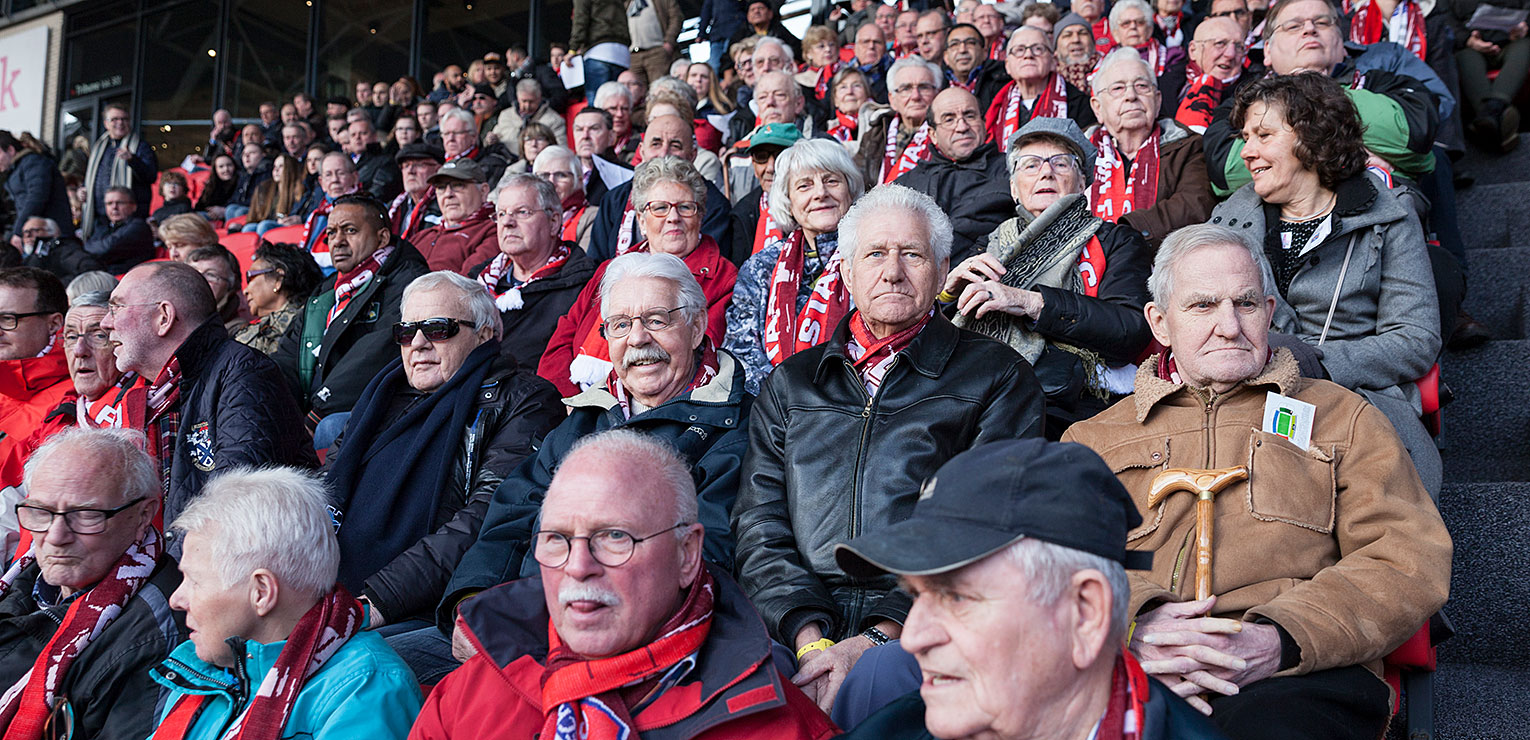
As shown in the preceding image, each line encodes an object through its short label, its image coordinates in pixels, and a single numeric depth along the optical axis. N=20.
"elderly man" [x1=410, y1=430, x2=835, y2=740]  1.82
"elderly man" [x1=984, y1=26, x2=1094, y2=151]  5.47
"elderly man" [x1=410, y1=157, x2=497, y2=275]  5.93
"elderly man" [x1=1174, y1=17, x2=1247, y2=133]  5.04
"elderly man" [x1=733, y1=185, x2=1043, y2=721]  2.37
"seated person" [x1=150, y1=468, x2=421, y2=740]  2.13
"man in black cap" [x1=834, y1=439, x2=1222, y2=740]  1.35
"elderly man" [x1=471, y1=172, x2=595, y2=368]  4.71
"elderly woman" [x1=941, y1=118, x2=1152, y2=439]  2.96
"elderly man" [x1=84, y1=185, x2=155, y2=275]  9.53
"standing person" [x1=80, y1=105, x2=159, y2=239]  11.91
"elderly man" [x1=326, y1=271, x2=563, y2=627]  3.18
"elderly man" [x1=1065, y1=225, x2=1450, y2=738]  1.84
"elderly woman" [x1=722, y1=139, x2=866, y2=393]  3.76
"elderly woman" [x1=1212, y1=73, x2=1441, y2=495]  2.87
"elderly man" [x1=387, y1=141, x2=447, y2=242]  7.34
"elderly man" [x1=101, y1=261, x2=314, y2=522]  3.52
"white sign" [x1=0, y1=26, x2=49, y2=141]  17.47
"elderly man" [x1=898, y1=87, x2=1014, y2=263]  4.48
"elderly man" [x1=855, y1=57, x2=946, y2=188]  5.39
